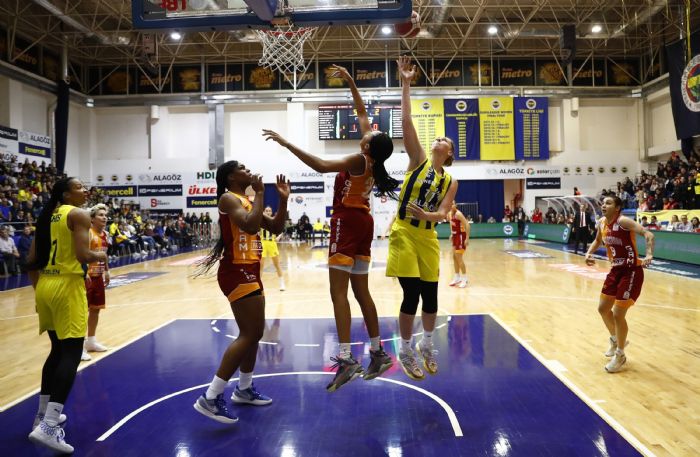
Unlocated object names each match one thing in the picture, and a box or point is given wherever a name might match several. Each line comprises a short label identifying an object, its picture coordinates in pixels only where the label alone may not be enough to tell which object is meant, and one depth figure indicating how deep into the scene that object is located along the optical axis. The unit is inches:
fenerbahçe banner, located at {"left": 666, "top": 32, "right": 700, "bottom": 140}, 777.6
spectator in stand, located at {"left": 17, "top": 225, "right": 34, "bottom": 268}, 548.4
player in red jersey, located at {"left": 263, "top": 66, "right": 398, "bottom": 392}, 156.0
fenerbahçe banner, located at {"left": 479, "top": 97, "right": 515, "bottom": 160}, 1064.2
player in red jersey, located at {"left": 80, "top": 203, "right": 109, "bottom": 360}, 224.4
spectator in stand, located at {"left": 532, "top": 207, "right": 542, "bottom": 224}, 1028.2
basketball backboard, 231.5
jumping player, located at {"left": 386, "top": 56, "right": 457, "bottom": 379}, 157.6
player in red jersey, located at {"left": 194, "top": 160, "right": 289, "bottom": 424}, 143.0
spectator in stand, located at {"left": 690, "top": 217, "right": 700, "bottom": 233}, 554.4
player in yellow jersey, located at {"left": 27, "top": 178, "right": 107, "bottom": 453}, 136.5
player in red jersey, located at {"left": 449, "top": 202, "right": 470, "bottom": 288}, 416.2
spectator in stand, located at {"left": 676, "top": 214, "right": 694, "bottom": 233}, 578.4
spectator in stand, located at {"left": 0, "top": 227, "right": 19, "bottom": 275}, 518.0
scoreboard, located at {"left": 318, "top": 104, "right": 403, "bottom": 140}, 1037.8
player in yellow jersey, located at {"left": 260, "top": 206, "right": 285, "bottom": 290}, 414.0
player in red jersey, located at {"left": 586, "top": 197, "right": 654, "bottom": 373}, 192.7
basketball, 237.3
